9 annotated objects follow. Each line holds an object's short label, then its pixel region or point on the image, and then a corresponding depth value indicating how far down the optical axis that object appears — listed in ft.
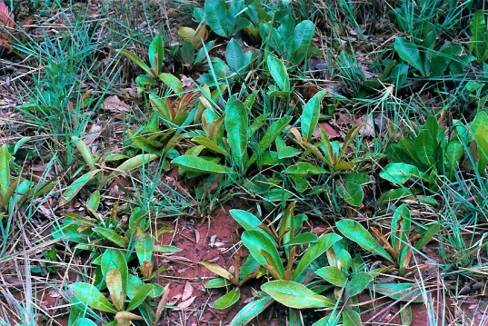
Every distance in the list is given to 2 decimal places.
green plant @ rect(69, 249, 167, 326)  4.96
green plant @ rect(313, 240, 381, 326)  4.89
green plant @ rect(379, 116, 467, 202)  5.36
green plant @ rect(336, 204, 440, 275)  5.09
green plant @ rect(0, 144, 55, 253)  5.35
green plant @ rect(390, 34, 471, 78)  5.93
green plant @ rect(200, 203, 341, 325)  4.94
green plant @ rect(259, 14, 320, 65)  6.09
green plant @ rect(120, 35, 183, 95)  6.10
